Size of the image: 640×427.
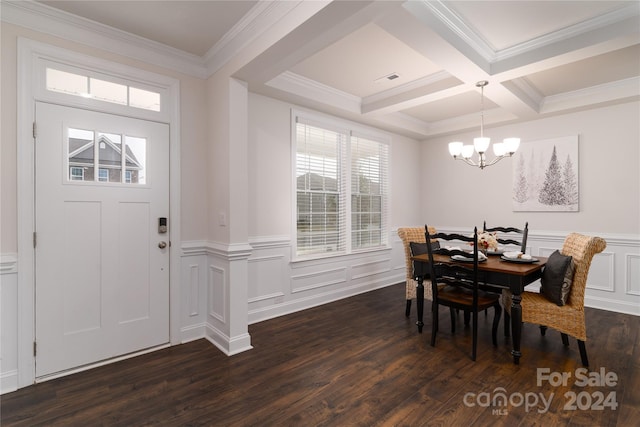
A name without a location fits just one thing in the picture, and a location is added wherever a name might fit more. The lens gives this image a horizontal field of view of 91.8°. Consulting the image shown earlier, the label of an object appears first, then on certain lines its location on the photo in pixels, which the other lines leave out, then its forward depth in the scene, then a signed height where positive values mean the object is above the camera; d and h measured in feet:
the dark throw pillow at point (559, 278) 8.46 -1.80
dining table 8.63 -1.86
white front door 7.96 -0.66
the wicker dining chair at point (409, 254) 12.40 -1.69
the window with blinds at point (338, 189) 13.52 +1.16
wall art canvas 14.21 +1.78
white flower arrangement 10.48 -0.98
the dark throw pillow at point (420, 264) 10.87 -1.80
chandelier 10.35 +2.31
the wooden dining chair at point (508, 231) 11.38 -0.74
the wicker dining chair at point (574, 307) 8.34 -2.62
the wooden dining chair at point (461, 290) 8.89 -2.44
